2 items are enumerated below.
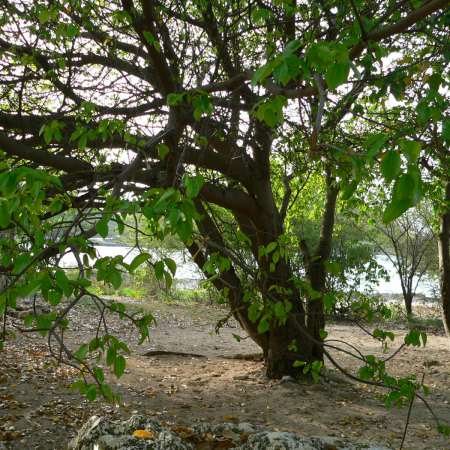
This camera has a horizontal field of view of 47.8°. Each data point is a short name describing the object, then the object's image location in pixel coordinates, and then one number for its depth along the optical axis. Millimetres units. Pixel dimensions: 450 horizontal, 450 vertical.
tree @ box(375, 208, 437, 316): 17656
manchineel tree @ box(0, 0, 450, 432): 1777
